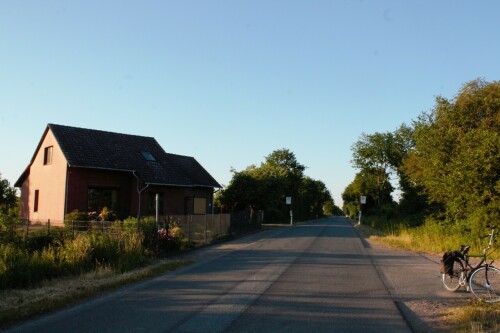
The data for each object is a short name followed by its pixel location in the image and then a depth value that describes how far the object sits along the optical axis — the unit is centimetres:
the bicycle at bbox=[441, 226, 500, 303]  932
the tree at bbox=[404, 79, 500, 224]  1831
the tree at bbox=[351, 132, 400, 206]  6425
